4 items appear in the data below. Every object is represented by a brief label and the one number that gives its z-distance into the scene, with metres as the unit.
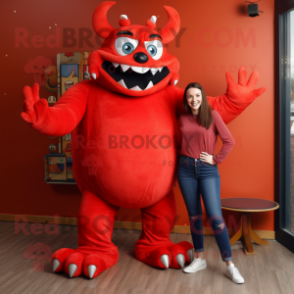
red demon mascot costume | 2.06
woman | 2.07
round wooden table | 2.50
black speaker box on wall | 2.68
